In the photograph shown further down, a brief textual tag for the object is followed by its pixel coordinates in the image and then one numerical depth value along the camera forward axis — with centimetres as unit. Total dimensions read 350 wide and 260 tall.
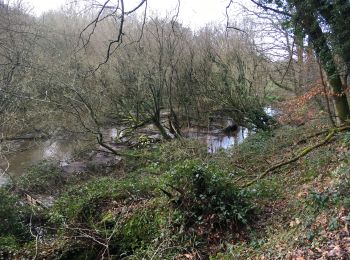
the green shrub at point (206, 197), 711
